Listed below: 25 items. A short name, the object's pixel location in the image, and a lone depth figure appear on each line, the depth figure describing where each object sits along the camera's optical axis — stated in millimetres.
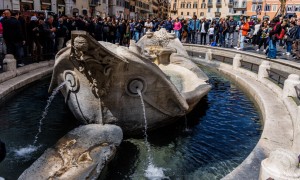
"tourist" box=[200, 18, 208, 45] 13321
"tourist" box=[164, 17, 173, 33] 14628
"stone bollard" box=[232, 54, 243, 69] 8892
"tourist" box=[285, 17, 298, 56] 9798
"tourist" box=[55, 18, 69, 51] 9357
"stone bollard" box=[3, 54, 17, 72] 6666
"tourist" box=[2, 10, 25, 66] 7078
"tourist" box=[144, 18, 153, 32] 14607
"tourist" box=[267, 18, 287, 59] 9222
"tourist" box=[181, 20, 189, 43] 13980
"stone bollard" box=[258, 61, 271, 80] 7161
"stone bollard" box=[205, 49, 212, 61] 10700
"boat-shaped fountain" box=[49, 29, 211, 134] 3465
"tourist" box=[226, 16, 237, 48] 13410
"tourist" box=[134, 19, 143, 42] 14357
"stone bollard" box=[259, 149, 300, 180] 2208
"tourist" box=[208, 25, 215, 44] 13336
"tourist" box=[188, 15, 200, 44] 13898
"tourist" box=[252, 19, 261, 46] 12814
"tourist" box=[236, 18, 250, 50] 11695
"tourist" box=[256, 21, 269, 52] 11567
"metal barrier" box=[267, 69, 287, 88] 6419
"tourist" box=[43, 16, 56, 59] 8345
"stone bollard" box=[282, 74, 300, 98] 5236
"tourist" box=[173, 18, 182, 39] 13804
